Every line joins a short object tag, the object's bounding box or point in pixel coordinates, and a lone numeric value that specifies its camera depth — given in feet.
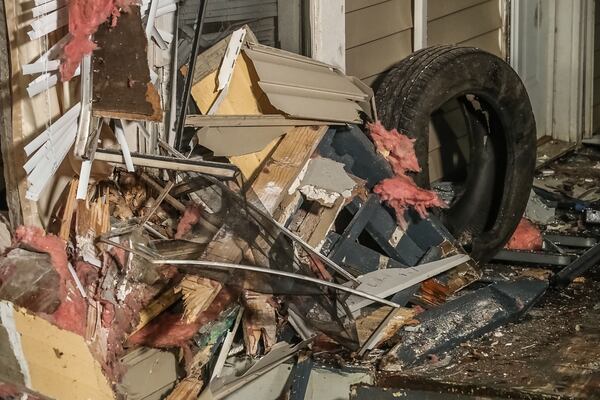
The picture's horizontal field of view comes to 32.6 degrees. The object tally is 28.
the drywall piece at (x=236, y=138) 12.19
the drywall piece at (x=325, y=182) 12.48
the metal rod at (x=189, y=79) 11.93
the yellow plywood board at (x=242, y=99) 12.50
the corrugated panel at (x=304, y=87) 12.47
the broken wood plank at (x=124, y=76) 10.53
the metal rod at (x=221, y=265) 10.90
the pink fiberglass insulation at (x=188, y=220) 11.65
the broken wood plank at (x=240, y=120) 12.13
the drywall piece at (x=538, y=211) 17.79
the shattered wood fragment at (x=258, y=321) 12.01
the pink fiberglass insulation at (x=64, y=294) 11.04
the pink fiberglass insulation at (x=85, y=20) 10.31
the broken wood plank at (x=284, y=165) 12.22
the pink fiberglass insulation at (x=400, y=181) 13.25
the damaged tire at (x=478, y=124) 14.48
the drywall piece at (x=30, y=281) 10.97
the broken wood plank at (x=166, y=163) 10.77
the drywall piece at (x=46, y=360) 11.16
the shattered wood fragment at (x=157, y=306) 11.60
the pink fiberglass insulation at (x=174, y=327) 11.70
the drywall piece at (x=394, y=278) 12.43
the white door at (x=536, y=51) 20.88
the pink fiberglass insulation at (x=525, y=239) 16.37
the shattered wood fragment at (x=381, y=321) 12.33
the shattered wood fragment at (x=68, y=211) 11.24
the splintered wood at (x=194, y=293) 11.34
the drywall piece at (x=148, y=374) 11.80
